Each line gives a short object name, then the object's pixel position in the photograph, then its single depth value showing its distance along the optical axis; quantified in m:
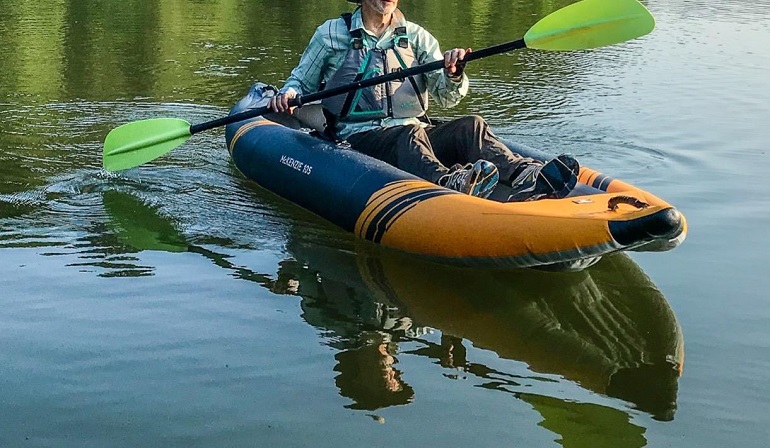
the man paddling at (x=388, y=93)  4.57
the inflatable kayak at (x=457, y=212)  3.46
